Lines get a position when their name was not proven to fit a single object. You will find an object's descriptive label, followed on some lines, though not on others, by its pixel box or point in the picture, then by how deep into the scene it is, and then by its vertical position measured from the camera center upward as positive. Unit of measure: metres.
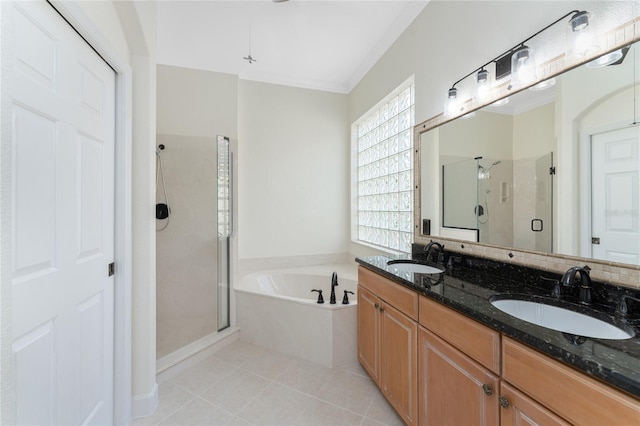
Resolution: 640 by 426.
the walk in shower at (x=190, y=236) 2.73 -0.26
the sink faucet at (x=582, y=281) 1.02 -0.26
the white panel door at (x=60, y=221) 0.92 -0.05
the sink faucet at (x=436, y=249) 1.88 -0.26
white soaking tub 2.25 -0.99
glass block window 2.63 +0.45
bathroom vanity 0.66 -0.49
